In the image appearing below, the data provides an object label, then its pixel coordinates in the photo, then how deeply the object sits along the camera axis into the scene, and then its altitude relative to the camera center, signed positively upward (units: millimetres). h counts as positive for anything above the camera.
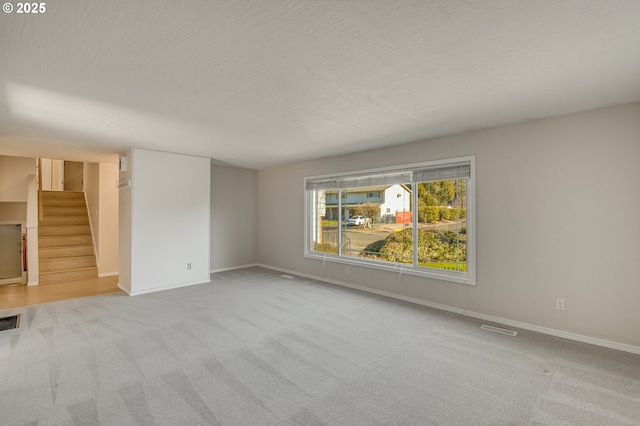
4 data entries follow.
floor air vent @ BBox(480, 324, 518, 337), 3246 -1312
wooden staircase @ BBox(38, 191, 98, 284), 5969 -617
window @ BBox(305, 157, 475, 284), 3984 -85
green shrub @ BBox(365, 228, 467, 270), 4047 -515
